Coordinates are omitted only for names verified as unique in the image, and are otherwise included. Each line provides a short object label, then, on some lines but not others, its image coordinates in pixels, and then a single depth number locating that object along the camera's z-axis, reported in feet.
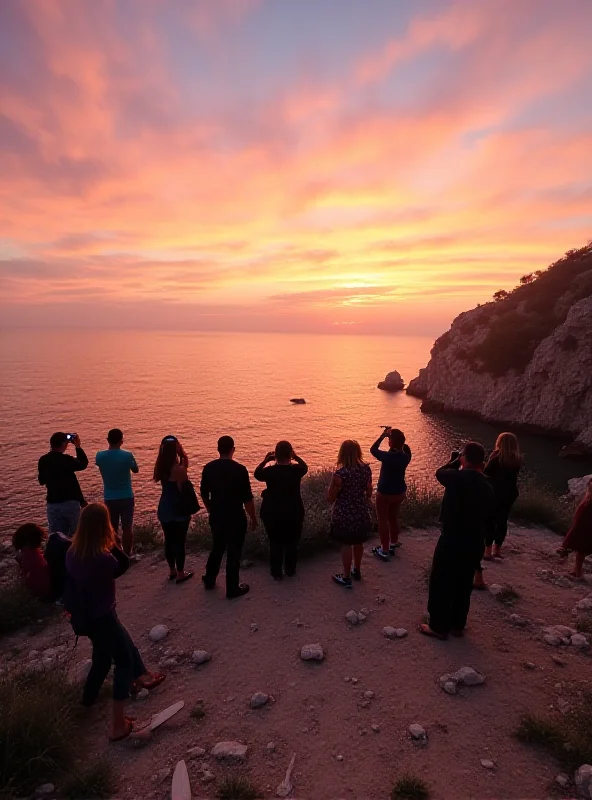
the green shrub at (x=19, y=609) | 25.02
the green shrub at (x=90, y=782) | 13.00
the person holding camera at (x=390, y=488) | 25.52
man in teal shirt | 27.89
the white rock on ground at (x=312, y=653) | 19.04
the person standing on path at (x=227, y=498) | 22.30
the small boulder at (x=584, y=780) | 12.64
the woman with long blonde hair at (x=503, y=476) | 25.70
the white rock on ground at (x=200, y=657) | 19.52
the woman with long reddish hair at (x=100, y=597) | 14.62
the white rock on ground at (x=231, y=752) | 14.30
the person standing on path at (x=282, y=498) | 23.36
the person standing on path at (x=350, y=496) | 22.89
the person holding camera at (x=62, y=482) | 26.03
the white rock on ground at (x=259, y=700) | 16.62
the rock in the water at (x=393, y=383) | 256.32
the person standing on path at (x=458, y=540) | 18.79
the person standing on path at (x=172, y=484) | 24.54
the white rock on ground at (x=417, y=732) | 14.87
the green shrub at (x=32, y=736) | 13.38
